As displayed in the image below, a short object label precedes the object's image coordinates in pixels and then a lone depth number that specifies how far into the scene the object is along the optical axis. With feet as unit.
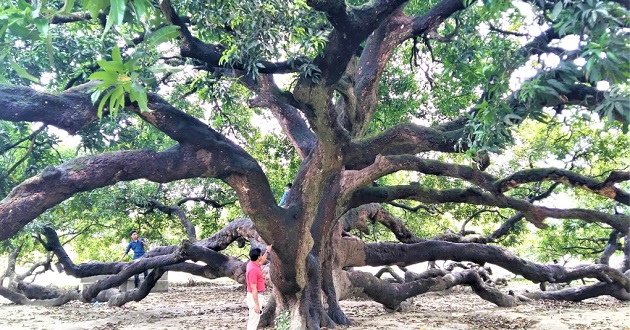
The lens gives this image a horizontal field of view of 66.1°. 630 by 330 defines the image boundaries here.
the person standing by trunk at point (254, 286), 18.47
